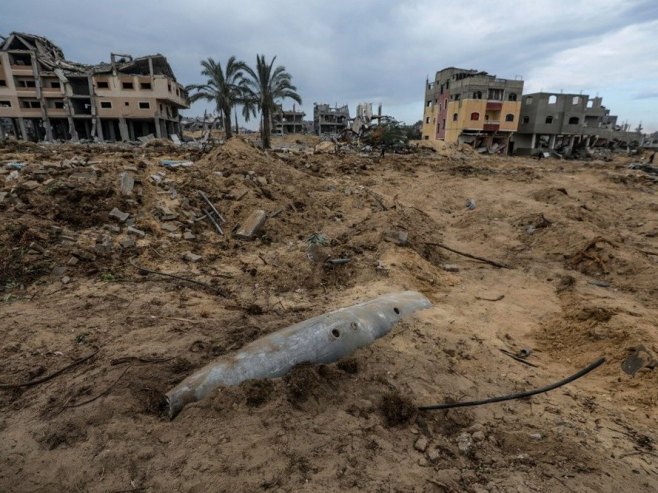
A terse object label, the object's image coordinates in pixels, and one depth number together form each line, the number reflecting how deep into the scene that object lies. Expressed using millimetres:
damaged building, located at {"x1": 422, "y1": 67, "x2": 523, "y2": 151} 36094
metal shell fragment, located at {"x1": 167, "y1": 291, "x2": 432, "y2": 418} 3521
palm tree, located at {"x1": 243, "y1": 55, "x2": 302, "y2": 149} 22141
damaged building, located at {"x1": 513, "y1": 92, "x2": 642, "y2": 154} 38531
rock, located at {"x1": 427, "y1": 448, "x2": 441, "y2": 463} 2918
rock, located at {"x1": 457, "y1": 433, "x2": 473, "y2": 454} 3022
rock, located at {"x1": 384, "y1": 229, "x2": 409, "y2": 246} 8367
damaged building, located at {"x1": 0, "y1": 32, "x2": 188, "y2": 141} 33625
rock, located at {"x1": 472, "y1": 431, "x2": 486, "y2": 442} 3139
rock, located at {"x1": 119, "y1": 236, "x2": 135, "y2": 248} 7126
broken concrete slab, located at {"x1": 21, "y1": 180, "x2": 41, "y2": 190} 7977
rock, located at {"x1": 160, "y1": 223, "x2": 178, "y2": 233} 8180
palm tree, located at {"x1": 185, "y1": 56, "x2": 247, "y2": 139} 24156
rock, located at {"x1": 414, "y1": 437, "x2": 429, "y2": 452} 3012
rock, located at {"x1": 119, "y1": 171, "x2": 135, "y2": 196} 8703
